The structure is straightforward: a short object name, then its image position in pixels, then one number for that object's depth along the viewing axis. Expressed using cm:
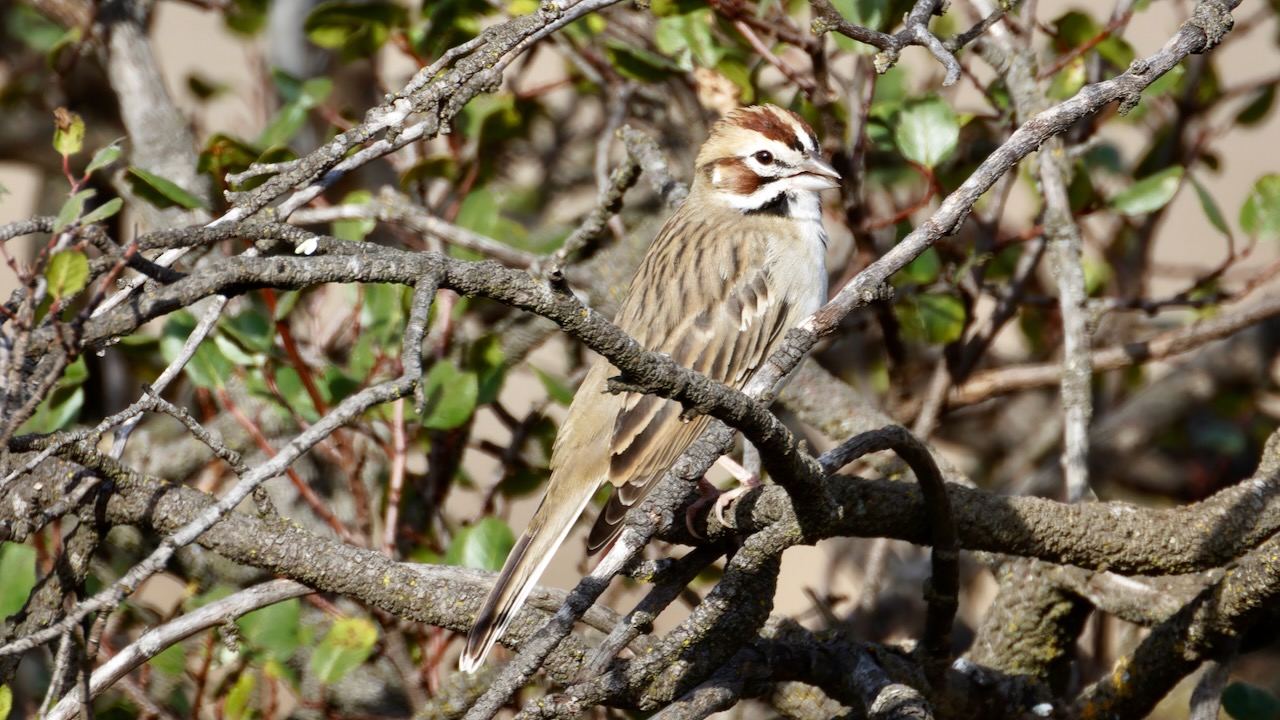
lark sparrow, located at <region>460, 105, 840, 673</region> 667
